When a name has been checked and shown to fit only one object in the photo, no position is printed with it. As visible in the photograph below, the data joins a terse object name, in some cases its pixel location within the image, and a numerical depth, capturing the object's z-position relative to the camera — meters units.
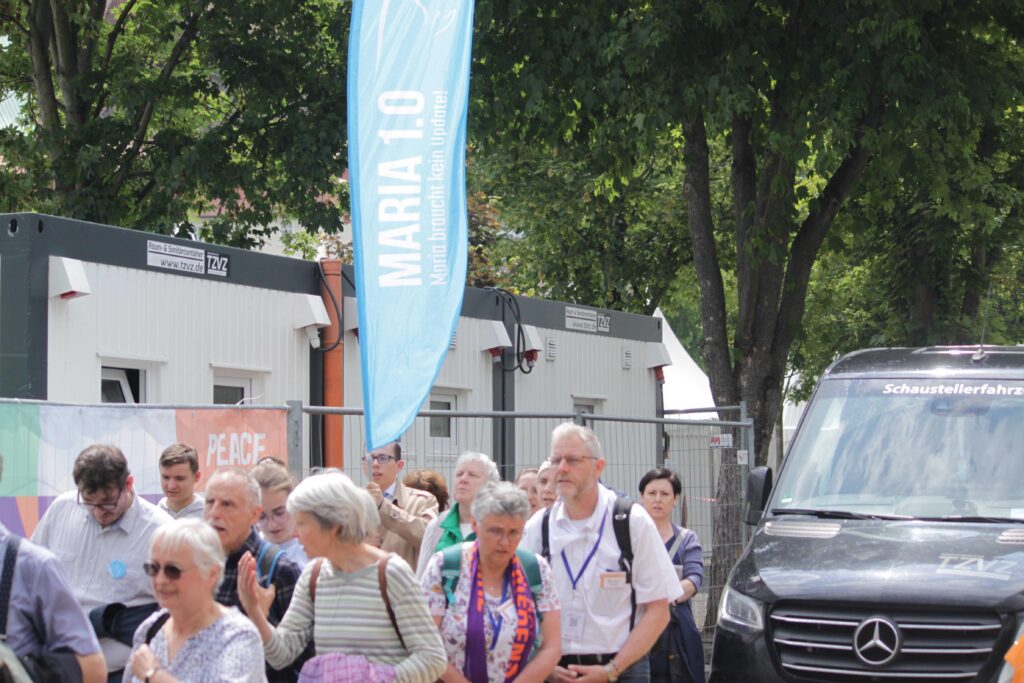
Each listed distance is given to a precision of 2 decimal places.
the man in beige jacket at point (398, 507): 8.01
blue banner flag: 7.80
